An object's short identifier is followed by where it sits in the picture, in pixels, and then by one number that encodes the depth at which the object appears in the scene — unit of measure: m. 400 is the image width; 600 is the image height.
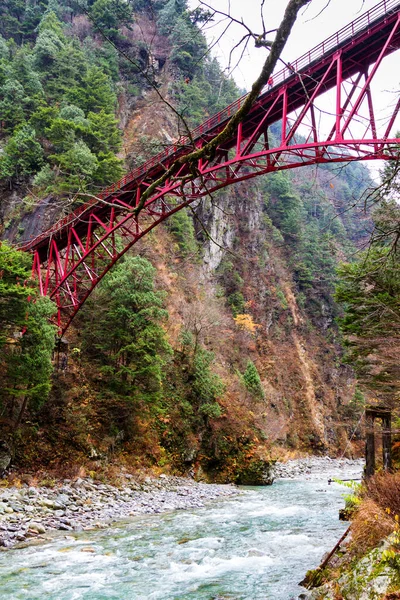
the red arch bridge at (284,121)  10.03
